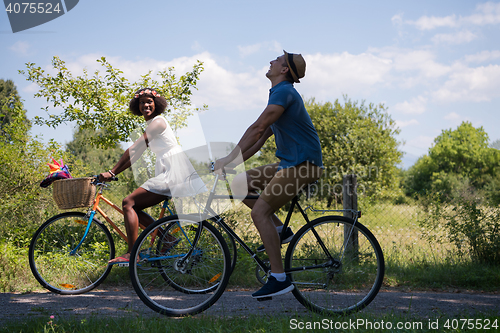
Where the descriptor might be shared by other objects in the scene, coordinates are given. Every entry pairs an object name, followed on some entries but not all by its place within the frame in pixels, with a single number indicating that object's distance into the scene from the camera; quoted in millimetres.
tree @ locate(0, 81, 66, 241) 5812
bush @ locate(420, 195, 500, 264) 5238
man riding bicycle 3064
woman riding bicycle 3881
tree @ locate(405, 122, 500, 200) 41594
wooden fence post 5422
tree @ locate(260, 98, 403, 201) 17625
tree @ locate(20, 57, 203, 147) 6500
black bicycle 3326
